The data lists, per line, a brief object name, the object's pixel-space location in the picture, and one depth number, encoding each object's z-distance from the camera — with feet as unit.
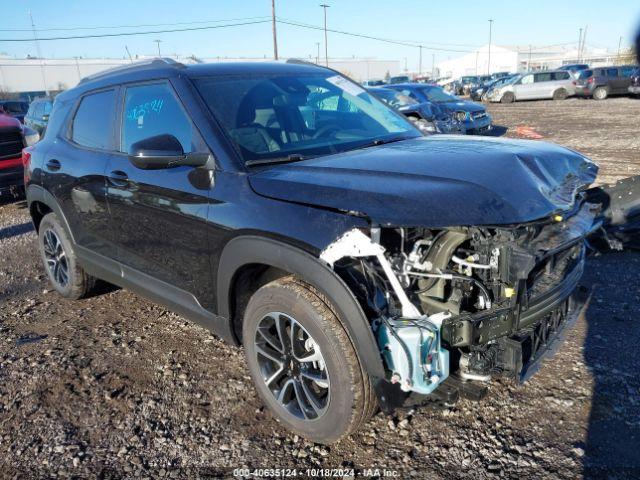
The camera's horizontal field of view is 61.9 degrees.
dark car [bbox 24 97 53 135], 45.98
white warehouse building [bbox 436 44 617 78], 278.26
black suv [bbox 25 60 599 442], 7.59
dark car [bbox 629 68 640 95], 84.89
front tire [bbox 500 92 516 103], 97.09
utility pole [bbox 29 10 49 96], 223.51
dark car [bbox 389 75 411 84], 126.36
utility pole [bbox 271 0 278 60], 142.41
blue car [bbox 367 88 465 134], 37.88
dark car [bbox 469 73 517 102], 99.94
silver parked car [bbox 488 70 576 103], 94.58
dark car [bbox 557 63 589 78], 110.07
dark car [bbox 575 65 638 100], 89.92
